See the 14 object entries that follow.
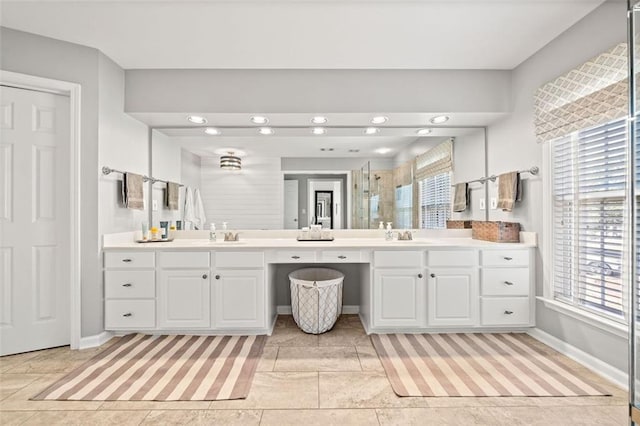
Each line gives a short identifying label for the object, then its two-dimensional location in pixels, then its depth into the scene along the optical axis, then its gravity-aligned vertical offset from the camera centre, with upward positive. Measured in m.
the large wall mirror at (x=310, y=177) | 3.04 +0.37
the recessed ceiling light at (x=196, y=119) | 2.81 +0.87
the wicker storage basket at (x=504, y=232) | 2.67 -0.16
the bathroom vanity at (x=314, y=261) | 2.54 -0.58
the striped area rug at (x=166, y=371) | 1.81 -1.03
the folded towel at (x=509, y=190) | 2.61 +0.20
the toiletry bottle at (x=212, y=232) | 3.04 -0.17
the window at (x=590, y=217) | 1.91 -0.02
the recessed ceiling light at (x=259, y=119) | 2.79 +0.87
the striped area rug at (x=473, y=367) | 1.84 -1.03
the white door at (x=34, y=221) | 2.27 -0.04
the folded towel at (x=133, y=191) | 2.64 +0.20
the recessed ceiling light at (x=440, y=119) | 2.83 +0.87
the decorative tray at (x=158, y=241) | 2.88 -0.24
